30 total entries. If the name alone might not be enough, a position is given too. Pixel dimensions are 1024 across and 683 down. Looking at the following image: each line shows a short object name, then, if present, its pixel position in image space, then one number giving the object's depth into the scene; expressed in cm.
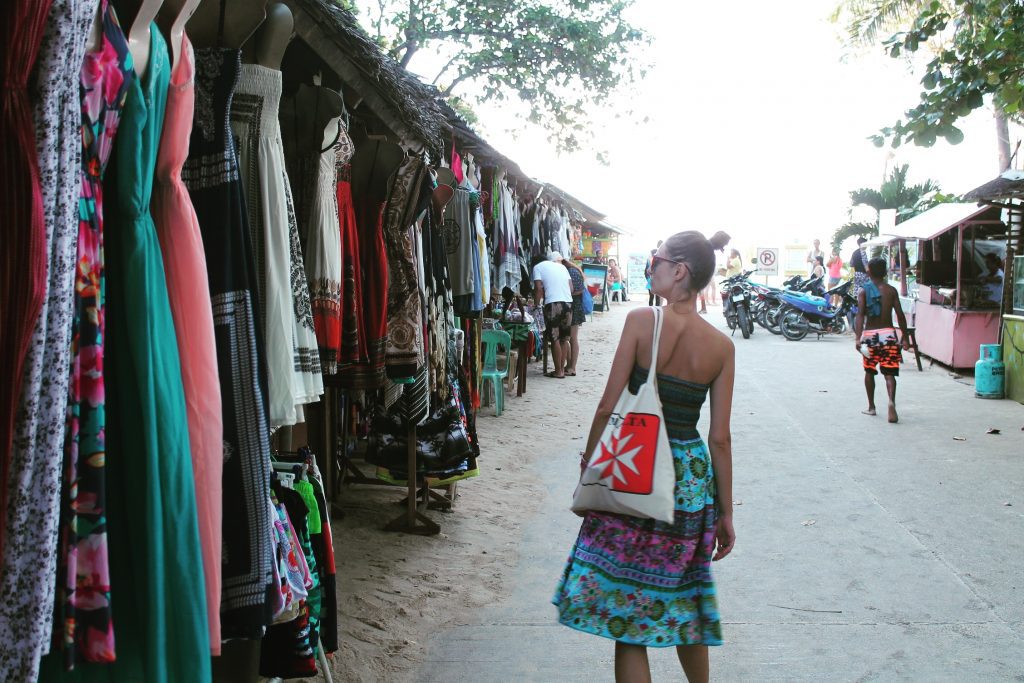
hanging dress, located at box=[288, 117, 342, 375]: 318
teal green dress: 171
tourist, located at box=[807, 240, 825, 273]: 2295
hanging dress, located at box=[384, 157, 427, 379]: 397
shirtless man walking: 913
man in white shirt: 1212
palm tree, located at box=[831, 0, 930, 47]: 1659
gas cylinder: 1104
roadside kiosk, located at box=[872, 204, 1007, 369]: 1308
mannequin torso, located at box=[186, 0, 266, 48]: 242
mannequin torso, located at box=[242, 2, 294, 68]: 262
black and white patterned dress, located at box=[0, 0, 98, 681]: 149
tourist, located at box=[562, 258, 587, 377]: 1311
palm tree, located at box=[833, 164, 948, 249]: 2259
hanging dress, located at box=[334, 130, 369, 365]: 354
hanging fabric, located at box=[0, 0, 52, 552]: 144
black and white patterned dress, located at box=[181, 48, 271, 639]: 202
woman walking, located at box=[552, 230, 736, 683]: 281
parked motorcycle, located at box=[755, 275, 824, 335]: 1883
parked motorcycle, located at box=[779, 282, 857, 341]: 1834
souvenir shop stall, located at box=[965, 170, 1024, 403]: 1052
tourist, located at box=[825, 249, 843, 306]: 2255
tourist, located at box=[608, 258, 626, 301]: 3025
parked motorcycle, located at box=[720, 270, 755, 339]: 1827
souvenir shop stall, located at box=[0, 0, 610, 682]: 150
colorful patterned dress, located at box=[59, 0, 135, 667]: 161
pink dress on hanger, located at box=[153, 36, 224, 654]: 185
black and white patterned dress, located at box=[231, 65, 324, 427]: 244
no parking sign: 3075
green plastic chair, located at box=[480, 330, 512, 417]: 959
